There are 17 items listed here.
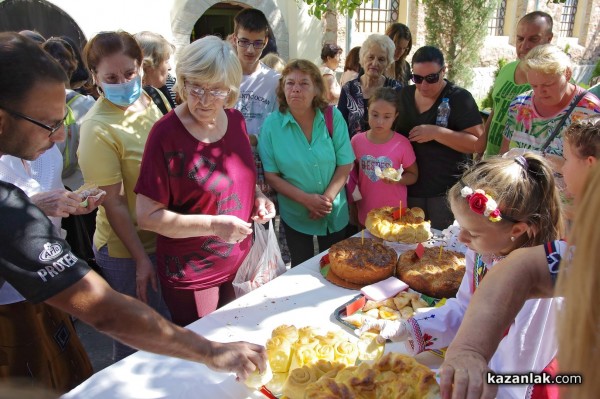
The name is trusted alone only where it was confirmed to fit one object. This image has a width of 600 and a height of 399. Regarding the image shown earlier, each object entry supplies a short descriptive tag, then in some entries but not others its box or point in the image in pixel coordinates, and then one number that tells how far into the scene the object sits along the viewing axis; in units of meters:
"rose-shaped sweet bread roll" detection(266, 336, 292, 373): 1.50
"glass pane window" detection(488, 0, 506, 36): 15.77
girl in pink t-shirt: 3.27
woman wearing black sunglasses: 3.20
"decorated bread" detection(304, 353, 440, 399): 1.25
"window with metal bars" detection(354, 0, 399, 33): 12.77
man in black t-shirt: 1.05
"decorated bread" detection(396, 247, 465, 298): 2.07
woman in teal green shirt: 2.91
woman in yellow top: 2.17
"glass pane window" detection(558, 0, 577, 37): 17.89
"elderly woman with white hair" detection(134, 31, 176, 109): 3.31
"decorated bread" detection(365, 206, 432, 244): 2.62
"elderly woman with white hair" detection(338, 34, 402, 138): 3.91
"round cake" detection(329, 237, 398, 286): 2.19
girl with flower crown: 1.47
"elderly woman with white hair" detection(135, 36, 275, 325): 2.00
